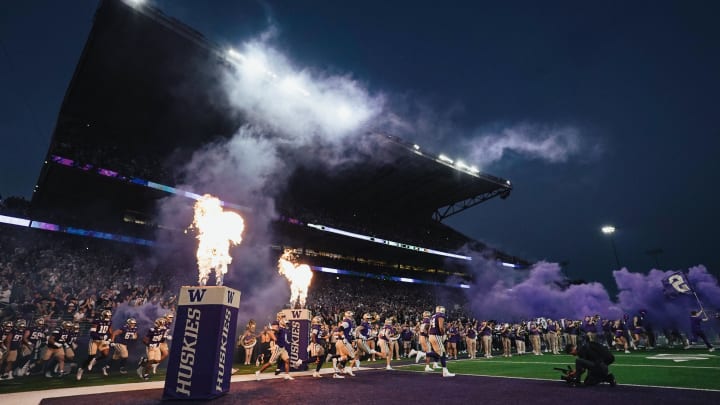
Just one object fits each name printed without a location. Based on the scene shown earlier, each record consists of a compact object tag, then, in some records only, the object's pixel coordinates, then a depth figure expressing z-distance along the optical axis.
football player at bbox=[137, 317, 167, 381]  11.78
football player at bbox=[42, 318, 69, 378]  12.05
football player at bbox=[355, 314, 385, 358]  12.88
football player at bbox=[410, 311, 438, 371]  13.59
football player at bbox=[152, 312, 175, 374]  12.84
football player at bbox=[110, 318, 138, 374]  13.18
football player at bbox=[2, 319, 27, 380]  11.70
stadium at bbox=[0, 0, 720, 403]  9.86
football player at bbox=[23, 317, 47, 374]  12.38
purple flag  17.77
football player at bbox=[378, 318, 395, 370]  14.13
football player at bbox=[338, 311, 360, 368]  11.33
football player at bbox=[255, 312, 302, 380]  10.66
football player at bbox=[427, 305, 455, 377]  11.60
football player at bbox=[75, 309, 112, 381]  11.99
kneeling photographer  7.66
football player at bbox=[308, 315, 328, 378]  13.93
